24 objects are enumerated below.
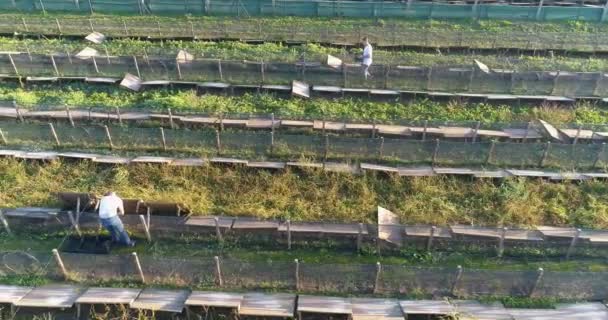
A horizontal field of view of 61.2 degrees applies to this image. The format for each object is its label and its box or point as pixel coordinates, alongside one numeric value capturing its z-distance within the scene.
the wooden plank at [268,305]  9.74
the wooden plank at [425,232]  11.30
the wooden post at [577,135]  14.44
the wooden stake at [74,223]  11.25
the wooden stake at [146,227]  11.15
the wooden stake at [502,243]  11.12
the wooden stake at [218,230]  11.34
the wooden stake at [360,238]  11.24
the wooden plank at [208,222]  11.53
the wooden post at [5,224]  11.52
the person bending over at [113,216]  10.80
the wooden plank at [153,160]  13.74
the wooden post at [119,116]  15.40
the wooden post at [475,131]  14.40
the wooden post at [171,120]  15.22
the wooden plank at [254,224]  11.54
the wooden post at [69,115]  15.24
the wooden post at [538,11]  22.70
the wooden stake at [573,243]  11.13
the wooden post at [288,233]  11.25
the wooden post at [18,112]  15.33
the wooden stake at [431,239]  11.18
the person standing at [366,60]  17.23
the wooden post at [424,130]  14.34
